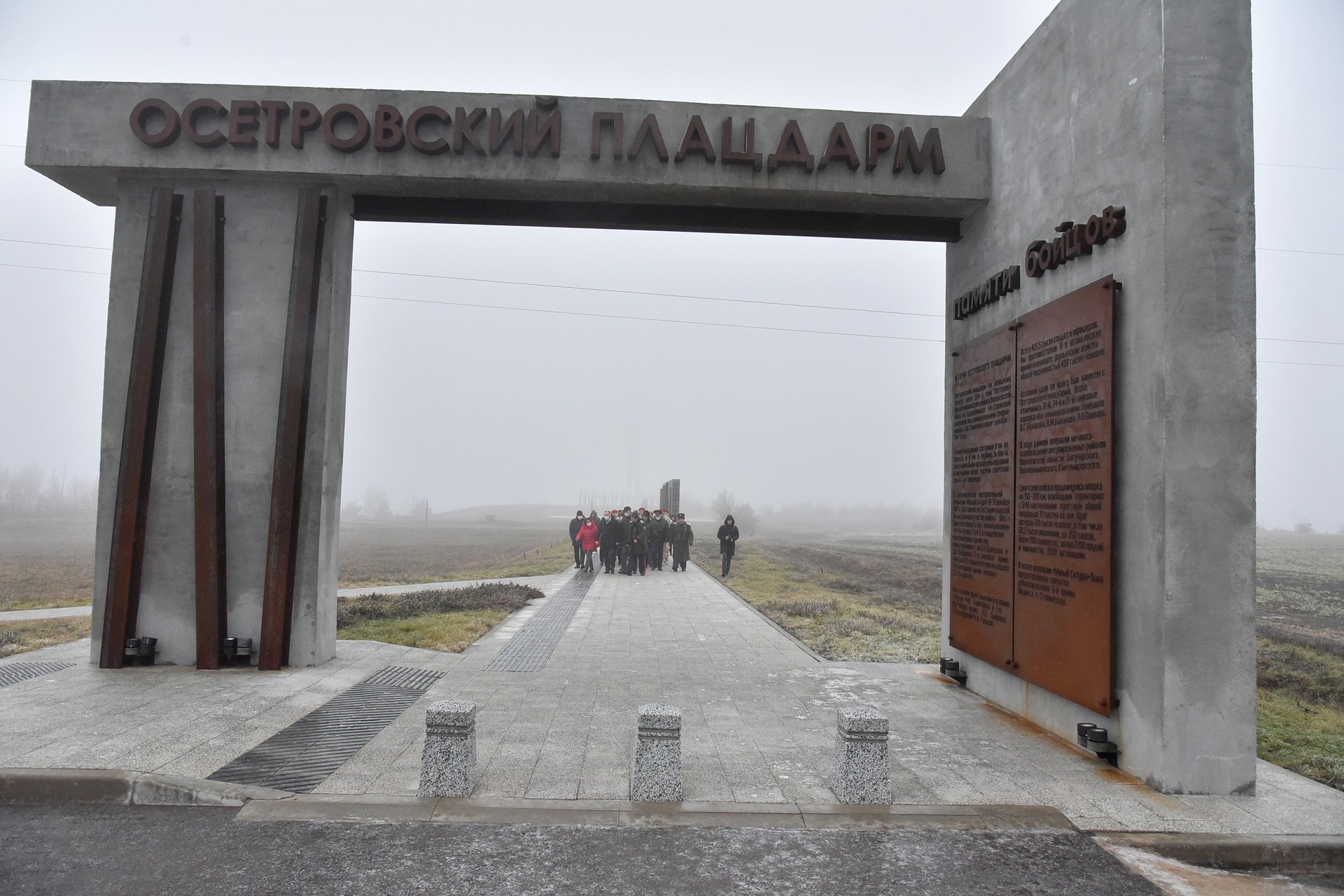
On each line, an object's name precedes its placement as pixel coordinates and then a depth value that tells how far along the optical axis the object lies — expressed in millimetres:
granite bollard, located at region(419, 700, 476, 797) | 5477
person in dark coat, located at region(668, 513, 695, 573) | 26312
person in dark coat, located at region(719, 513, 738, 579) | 24203
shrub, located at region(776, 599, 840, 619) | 16188
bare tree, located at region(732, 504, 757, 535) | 99312
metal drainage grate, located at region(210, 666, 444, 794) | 5844
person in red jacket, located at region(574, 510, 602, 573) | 25422
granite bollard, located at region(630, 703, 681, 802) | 5461
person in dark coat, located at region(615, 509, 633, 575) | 24562
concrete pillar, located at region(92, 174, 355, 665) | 9211
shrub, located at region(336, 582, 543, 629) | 14375
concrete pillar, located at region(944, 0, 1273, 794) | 5852
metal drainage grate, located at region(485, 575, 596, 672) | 10211
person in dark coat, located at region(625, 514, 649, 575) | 24078
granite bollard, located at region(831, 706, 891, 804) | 5500
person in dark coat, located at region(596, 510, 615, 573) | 24922
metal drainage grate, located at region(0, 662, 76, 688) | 8570
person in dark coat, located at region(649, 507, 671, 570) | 25859
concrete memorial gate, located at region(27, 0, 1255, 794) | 7758
